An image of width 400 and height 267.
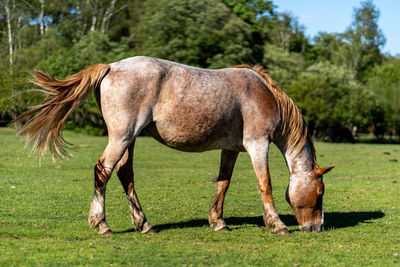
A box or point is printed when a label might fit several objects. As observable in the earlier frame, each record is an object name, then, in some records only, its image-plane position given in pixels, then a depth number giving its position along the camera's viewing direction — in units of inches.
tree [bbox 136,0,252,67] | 1528.1
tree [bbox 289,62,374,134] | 1852.9
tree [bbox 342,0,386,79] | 2822.3
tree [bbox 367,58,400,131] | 1983.3
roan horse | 295.0
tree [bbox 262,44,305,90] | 1887.3
